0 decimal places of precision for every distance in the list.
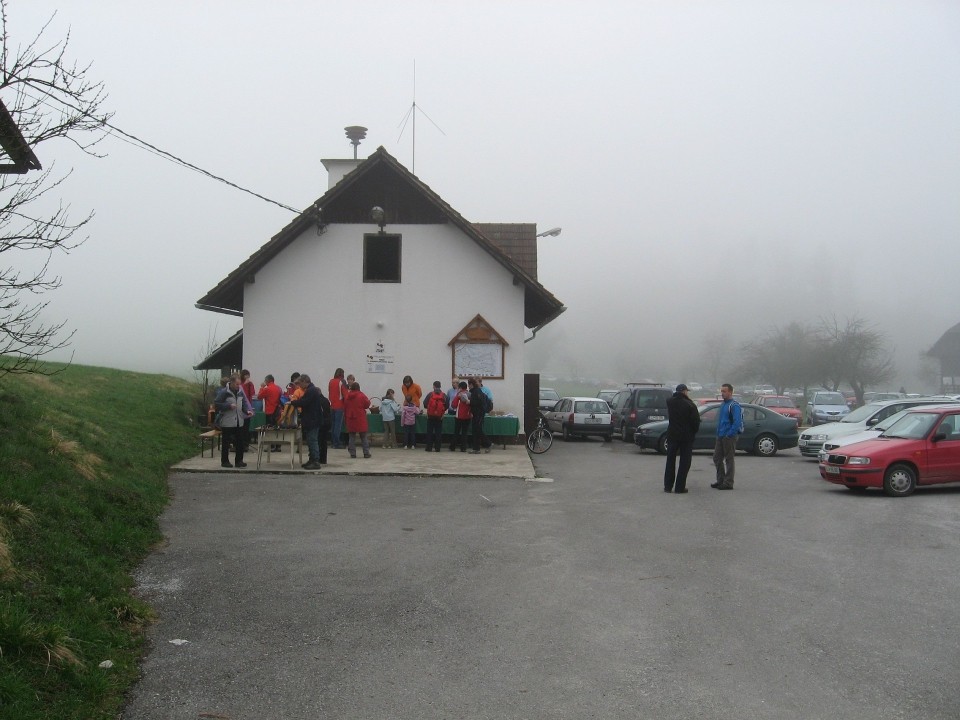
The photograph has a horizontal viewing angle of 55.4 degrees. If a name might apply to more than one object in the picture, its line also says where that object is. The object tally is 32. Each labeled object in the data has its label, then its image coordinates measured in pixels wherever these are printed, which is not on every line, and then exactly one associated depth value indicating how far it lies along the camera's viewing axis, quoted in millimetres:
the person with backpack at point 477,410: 20327
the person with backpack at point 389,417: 21406
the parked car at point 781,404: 36969
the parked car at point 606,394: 44562
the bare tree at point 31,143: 7262
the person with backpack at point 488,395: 20866
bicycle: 22344
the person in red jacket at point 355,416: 18609
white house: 22625
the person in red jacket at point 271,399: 20391
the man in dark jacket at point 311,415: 16062
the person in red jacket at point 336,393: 19828
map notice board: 22734
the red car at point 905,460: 14812
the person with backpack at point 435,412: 20422
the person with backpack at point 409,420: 21172
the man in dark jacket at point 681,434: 14992
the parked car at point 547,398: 37419
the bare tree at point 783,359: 63531
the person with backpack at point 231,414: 15414
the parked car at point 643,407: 27562
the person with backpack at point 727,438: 15492
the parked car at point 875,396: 47756
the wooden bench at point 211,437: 17156
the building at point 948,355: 81250
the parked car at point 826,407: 41094
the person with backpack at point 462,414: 20500
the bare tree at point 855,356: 61688
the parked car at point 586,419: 29000
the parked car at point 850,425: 21344
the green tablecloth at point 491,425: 21906
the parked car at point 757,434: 23109
